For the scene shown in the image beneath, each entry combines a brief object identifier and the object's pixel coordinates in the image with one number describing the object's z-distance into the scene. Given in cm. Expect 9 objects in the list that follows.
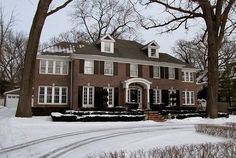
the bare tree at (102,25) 3183
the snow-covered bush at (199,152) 435
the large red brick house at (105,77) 1993
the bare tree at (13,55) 3556
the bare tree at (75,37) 3343
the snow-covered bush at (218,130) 869
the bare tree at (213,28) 1666
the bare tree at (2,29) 2255
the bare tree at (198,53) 3249
